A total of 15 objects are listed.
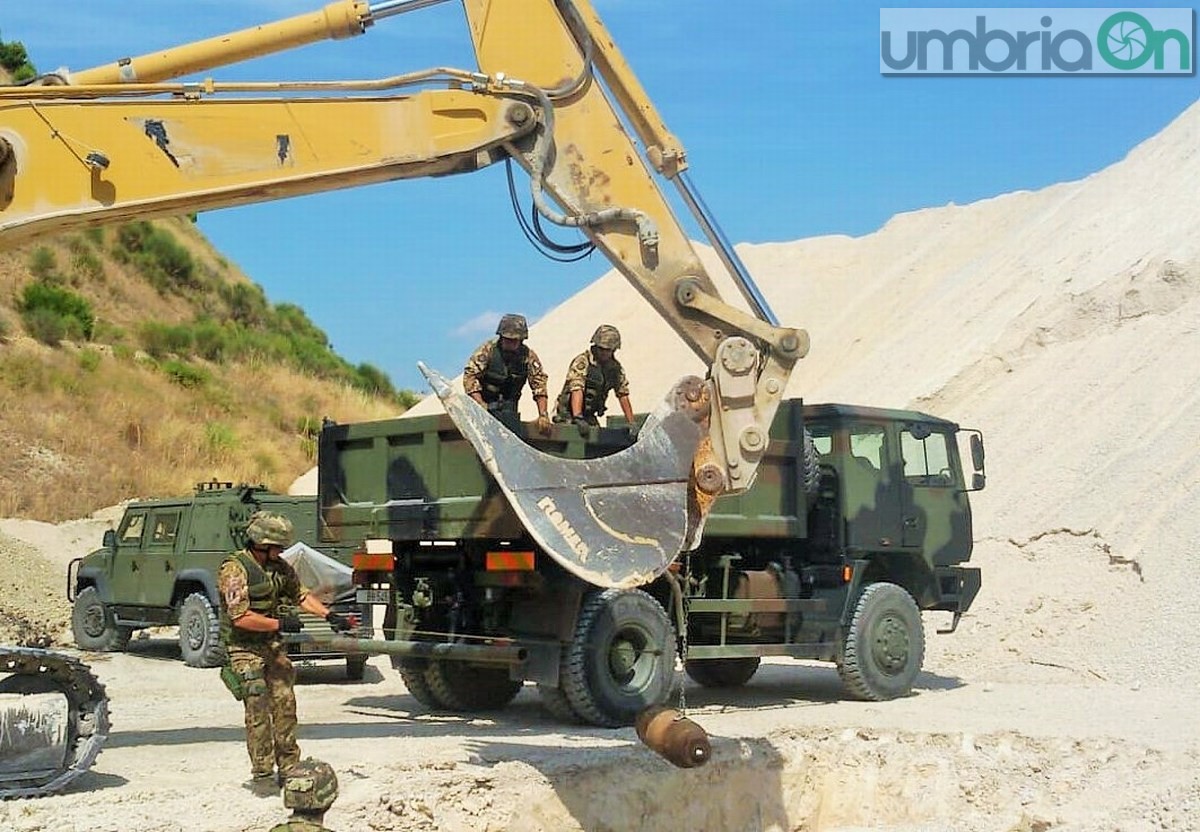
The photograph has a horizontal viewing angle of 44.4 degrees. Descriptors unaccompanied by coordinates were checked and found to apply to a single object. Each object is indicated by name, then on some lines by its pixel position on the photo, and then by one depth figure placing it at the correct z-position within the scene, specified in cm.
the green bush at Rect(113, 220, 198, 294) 4206
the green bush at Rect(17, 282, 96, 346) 3297
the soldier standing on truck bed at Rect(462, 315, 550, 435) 1074
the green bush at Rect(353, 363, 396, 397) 4522
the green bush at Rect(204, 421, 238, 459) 3086
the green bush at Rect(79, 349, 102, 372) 3200
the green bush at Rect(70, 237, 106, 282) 3888
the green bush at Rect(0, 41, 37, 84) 4488
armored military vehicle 1505
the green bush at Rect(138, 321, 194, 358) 3678
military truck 1044
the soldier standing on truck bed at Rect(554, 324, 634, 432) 1111
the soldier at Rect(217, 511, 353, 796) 798
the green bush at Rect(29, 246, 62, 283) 3681
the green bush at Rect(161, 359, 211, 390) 3459
